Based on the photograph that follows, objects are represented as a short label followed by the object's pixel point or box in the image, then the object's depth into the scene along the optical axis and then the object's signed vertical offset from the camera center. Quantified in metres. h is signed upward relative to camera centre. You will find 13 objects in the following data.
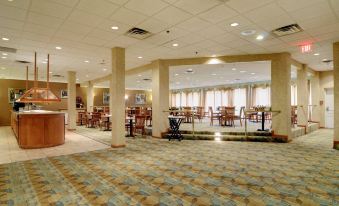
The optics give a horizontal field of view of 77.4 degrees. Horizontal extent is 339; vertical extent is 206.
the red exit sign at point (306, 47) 6.54 +1.82
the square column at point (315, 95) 11.51 +0.55
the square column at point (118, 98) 6.58 +0.23
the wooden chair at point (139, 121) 8.29 -0.63
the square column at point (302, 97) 9.55 +0.37
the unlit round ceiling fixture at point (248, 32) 5.37 +1.88
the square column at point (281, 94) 7.36 +0.39
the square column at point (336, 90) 6.29 +0.46
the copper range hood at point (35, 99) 6.90 +0.22
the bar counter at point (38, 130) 6.34 -0.75
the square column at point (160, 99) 8.36 +0.25
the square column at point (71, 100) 10.89 +0.28
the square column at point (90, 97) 14.75 +0.60
